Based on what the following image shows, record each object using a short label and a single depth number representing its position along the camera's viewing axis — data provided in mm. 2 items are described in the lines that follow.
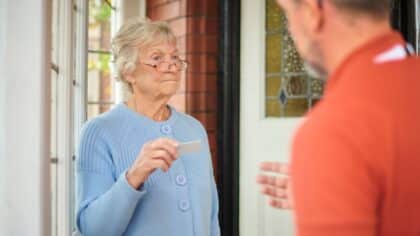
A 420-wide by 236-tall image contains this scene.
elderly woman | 1554
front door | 2875
